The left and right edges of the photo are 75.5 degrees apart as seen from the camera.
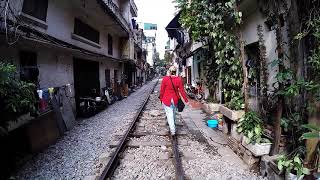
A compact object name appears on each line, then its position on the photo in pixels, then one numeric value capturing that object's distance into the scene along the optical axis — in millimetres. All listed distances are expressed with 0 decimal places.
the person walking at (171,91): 5705
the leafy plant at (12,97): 3304
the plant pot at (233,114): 5144
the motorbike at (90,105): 9284
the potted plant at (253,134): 3863
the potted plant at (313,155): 2887
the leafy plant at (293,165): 2907
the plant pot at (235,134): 4735
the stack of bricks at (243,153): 4025
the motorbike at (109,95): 12514
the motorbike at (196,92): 12576
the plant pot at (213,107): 8938
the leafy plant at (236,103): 5523
